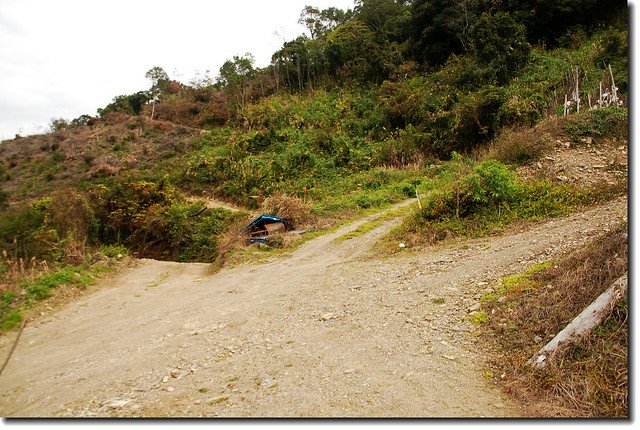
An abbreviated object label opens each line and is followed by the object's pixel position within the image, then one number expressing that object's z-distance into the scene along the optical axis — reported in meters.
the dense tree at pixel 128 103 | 38.84
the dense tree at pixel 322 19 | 40.22
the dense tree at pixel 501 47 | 18.69
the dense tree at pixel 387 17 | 29.28
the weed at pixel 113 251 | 10.81
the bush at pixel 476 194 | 8.26
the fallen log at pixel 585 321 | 3.20
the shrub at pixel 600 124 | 10.01
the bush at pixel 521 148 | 9.94
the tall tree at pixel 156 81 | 40.78
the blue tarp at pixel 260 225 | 12.13
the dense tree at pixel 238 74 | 33.53
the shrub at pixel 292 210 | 12.97
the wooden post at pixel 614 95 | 12.02
